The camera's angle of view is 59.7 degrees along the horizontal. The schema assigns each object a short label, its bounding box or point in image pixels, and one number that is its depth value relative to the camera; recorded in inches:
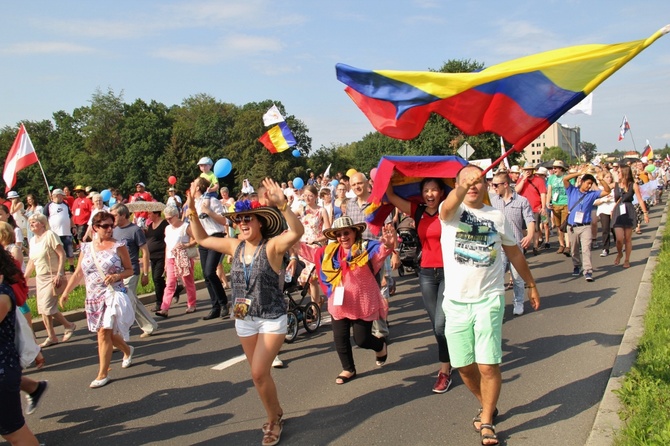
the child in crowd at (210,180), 357.7
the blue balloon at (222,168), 434.6
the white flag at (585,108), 488.4
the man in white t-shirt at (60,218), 522.0
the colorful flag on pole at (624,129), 1310.3
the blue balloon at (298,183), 742.3
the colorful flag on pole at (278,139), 661.3
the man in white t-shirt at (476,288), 163.3
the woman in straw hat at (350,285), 221.8
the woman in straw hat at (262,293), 173.6
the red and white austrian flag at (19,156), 522.9
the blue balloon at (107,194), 741.6
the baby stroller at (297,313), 294.7
